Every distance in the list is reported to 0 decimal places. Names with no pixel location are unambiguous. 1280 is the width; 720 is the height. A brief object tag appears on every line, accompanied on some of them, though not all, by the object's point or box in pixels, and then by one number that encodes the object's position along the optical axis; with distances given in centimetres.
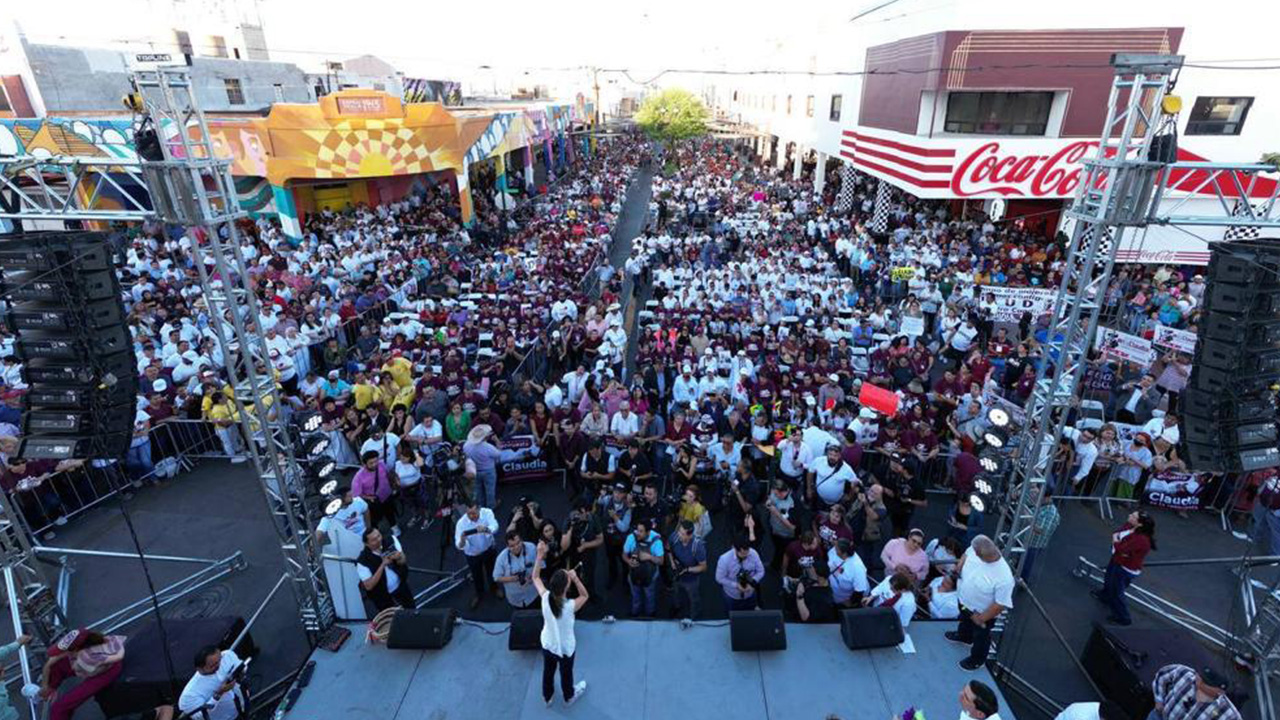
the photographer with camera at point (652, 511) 766
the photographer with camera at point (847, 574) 693
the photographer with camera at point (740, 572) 694
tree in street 5847
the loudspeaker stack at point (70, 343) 630
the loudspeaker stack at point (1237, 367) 593
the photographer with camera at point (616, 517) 771
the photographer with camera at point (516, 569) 714
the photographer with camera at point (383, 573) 703
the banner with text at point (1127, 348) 1093
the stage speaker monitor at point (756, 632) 652
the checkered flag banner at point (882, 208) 2534
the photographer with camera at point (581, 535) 755
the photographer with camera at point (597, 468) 899
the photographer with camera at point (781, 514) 787
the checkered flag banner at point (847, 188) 2975
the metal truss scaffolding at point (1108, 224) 562
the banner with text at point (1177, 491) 934
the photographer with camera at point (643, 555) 714
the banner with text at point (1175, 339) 1134
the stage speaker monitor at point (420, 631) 662
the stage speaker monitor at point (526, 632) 661
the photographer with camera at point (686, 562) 722
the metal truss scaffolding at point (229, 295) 569
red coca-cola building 1802
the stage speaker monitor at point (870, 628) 650
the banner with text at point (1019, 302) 1334
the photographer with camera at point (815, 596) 682
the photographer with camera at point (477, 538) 753
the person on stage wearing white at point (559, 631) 545
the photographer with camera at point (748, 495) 807
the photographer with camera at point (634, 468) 872
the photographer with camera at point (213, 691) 577
